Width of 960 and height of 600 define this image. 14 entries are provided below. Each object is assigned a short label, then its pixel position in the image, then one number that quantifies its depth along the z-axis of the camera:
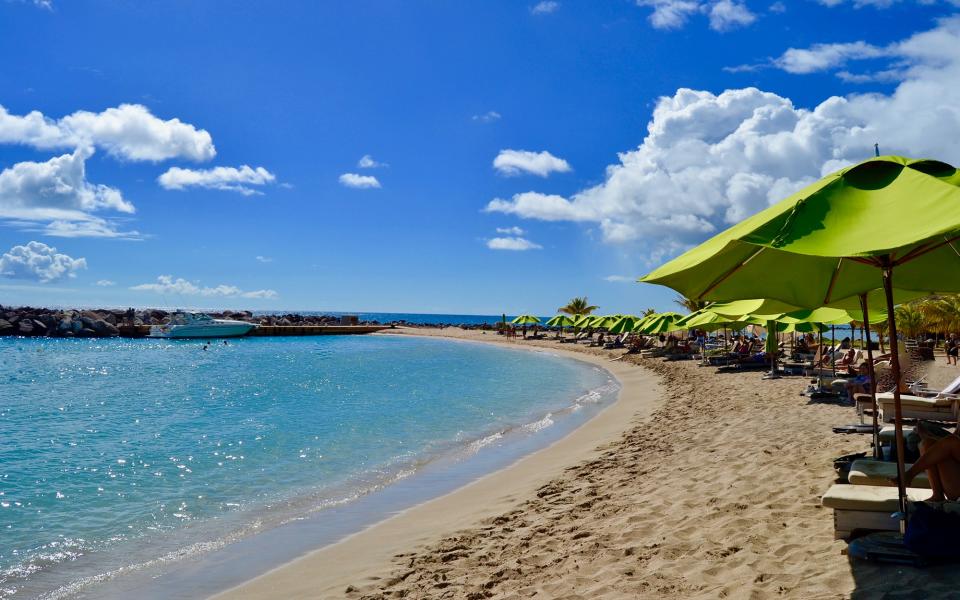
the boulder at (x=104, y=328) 74.44
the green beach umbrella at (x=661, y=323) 28.72
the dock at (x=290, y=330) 75.06
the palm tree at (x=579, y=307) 68.38
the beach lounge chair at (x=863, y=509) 4.41
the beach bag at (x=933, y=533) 3.98
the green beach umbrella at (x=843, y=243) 3.00
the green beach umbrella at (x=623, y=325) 34.90
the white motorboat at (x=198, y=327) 71.12
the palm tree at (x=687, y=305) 46.66
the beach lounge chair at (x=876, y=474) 4.91
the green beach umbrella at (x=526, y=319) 61.73
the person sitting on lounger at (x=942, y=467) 4.40
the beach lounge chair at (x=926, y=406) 7.20
